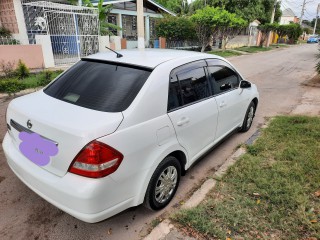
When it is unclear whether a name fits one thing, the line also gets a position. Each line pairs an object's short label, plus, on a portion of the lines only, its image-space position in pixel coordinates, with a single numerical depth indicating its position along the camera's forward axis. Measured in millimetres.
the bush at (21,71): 9039
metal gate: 11602
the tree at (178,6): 29945
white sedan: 2117
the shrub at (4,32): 11756
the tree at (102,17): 14039
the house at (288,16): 89044
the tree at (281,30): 36906
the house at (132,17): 19547
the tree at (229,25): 19344
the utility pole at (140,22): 10062
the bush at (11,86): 7656
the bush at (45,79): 8461
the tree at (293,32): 41125
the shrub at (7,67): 8971
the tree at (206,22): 18969
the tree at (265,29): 31931
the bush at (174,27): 19762
